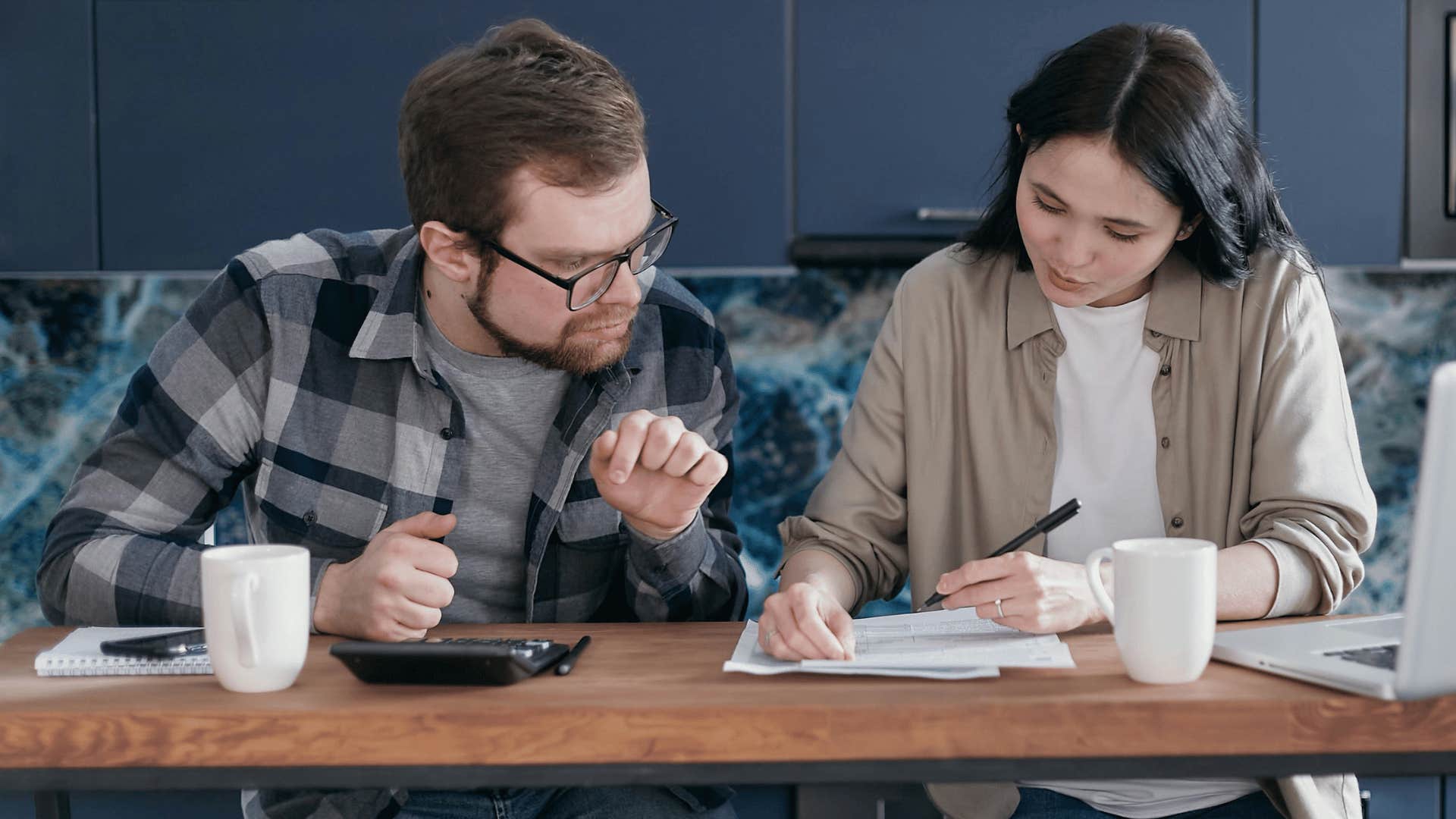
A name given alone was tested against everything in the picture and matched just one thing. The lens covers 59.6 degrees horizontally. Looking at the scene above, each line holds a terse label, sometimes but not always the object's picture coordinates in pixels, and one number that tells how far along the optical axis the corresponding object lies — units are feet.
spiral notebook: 3.63
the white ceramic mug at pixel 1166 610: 3.31
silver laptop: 2.93
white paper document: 3.46
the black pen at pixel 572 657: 3.57
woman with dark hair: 4.59
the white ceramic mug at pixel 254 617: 3.32
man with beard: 4.62
